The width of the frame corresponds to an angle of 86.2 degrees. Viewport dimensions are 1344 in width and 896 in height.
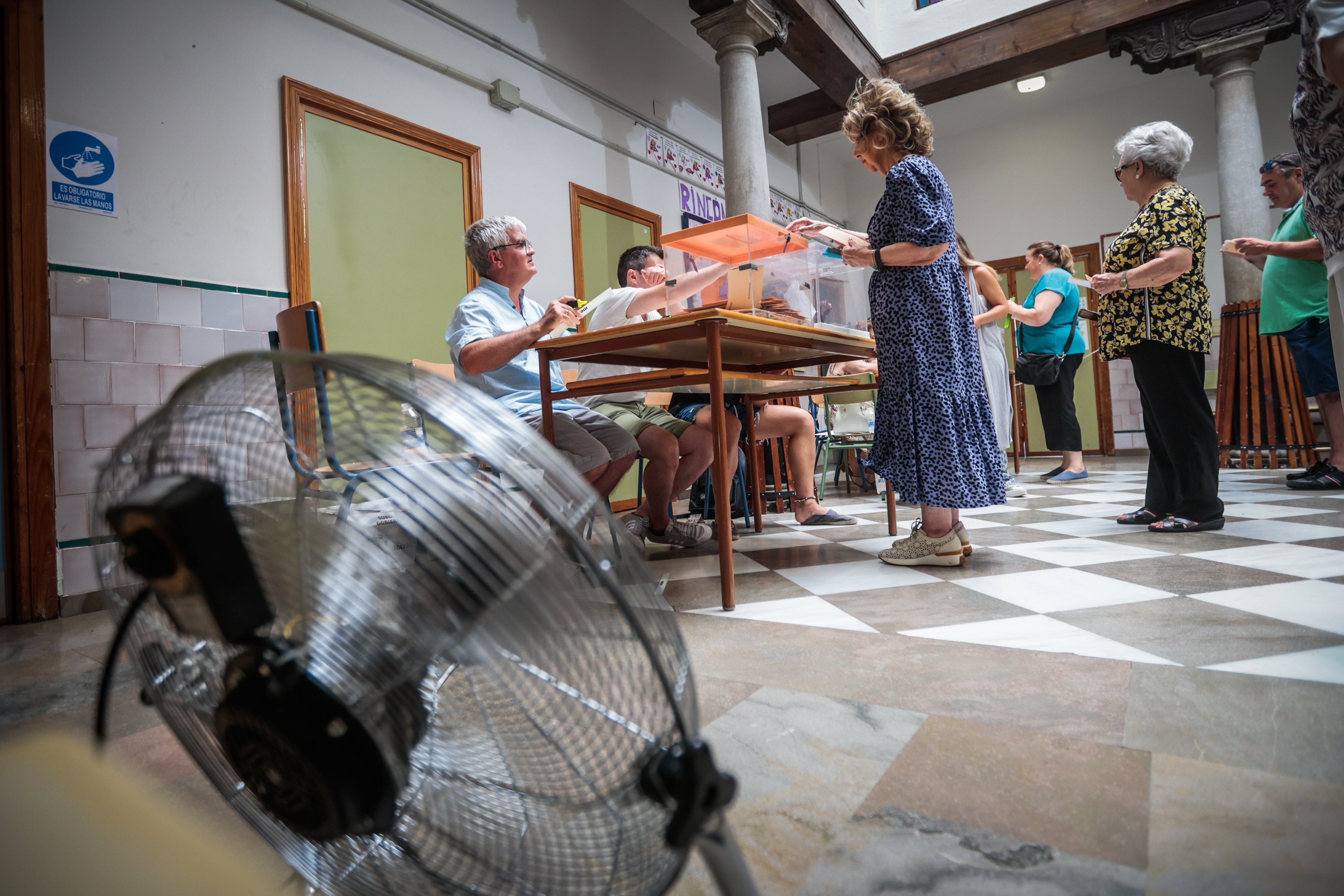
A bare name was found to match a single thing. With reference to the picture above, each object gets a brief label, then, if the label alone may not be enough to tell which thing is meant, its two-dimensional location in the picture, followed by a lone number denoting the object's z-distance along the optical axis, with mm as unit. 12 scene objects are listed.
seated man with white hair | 1949
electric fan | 349
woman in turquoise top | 3992
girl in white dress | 3480
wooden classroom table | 1669
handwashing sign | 2186
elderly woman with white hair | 2211
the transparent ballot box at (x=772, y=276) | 1993
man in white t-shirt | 2400
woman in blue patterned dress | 1921
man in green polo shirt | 3004
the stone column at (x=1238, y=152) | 5152
